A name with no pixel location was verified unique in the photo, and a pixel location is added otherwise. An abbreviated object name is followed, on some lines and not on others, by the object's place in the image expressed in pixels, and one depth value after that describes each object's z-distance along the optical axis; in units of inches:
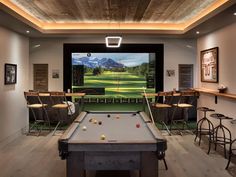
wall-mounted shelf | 140.4
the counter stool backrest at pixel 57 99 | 202.1
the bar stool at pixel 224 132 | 140.9
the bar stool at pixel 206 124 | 163.0
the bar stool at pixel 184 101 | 191.8
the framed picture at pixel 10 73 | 169.8
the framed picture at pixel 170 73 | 240.3
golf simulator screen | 257.8
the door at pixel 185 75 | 240.7
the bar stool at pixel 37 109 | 189.5
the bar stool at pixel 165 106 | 189.7
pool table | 80.3
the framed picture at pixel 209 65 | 173.5
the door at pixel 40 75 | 236.1
